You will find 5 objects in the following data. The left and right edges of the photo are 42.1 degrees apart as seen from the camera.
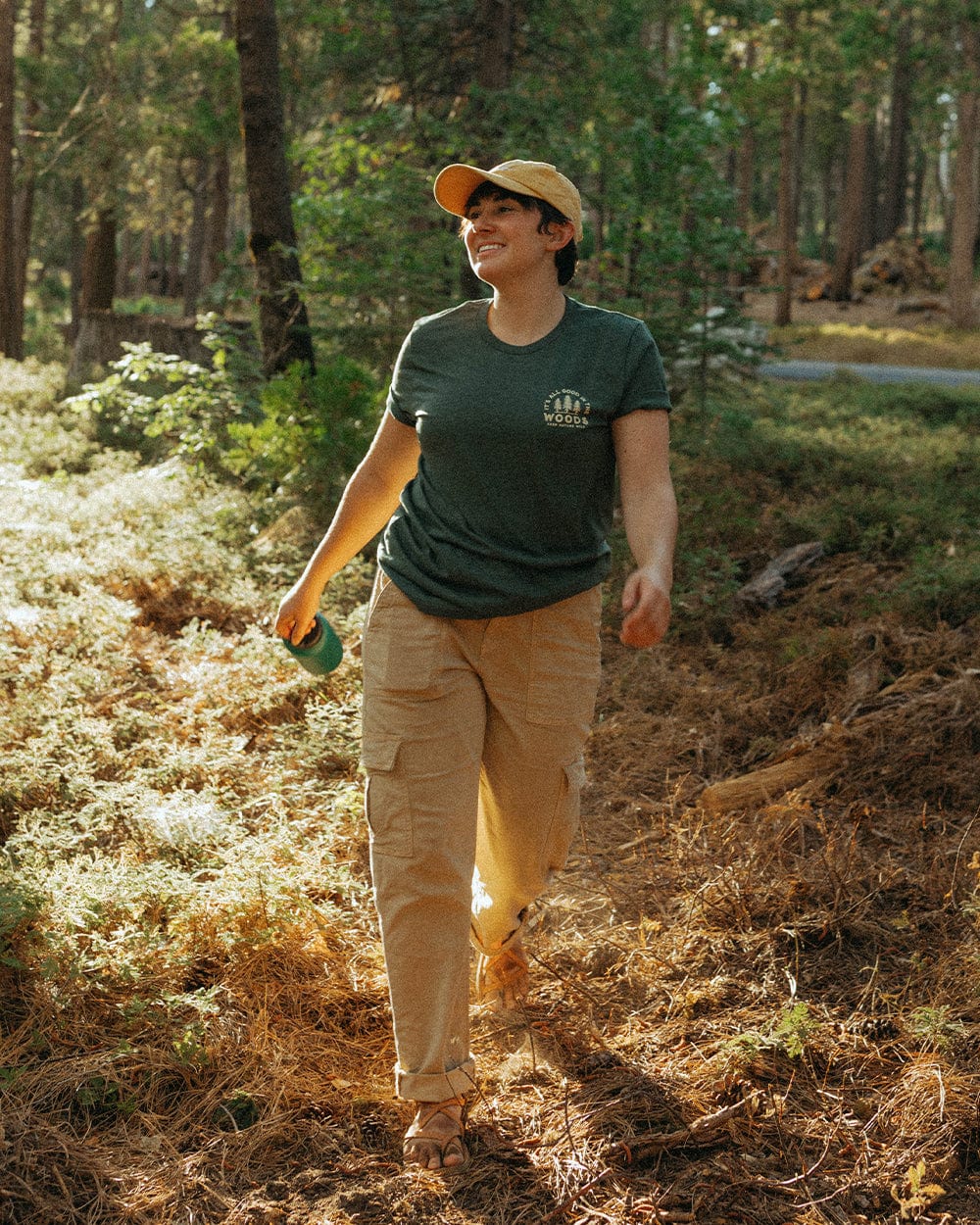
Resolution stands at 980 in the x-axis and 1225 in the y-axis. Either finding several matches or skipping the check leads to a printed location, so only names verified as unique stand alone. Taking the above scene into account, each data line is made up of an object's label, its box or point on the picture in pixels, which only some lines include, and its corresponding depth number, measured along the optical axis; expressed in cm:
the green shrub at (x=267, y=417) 877
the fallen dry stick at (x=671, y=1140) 304
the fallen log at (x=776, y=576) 738
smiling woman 303
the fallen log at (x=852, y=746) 498
